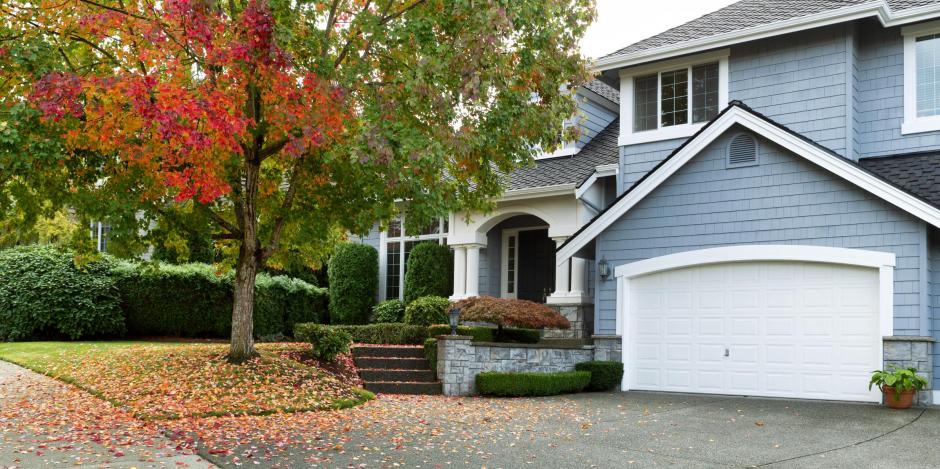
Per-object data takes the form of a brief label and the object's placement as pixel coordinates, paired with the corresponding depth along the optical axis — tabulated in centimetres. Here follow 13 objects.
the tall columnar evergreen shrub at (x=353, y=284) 1991
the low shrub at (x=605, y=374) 1395
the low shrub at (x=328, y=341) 1362
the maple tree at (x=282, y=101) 965
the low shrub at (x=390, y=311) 1909
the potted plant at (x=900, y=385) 1093
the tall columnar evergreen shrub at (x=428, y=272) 1875
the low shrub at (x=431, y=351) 1395
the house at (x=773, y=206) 1175
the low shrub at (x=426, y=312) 1706
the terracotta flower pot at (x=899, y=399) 1098
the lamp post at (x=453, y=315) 1327
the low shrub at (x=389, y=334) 1614
